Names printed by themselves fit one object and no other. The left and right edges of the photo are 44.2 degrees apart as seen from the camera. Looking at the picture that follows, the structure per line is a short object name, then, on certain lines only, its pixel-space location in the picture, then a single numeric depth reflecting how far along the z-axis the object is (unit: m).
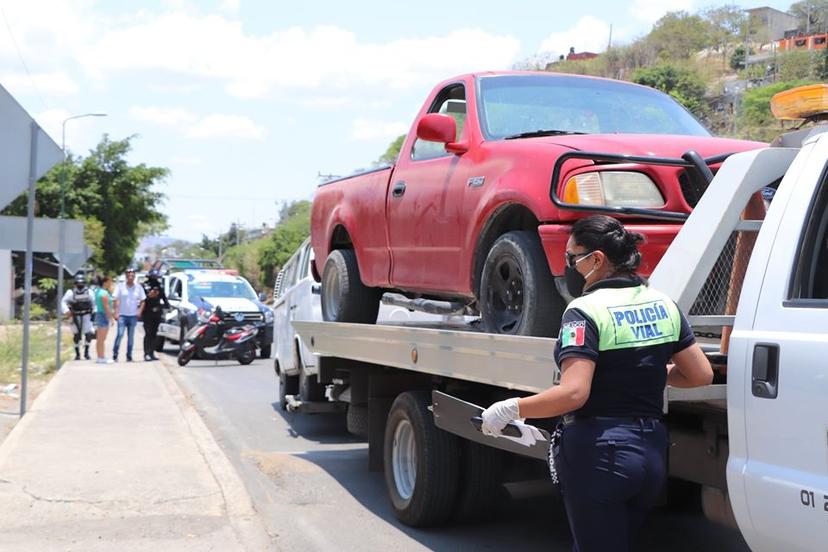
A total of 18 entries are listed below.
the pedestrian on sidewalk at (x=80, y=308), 19.14
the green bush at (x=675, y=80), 55.97
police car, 20.88
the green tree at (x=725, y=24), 82.62
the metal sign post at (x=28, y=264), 10.14
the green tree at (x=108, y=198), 47.94
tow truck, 3.21
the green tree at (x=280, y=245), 86.62
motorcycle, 18.83
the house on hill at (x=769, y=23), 82.19
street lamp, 12.33
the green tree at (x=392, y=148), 68.64
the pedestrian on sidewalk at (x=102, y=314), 18.84
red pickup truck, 4.89
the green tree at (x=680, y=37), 82.19
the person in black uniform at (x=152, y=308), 19.55
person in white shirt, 19.05
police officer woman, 3.30
